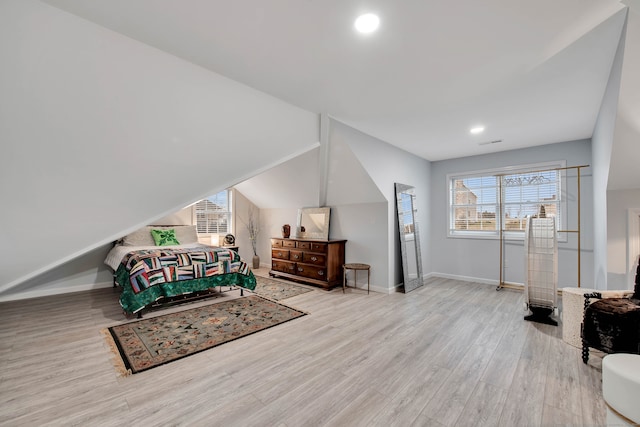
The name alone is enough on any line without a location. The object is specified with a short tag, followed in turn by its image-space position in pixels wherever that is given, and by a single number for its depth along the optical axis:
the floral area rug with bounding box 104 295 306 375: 2.60
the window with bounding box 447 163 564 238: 4.80
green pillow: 5.27
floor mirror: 5.00
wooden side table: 4.84
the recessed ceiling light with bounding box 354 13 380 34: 1.84
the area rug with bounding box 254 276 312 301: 4.58
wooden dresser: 5.04
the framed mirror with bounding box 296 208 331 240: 5.61
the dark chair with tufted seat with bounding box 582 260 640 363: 2.26
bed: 3.55
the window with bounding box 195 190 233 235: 6.37
